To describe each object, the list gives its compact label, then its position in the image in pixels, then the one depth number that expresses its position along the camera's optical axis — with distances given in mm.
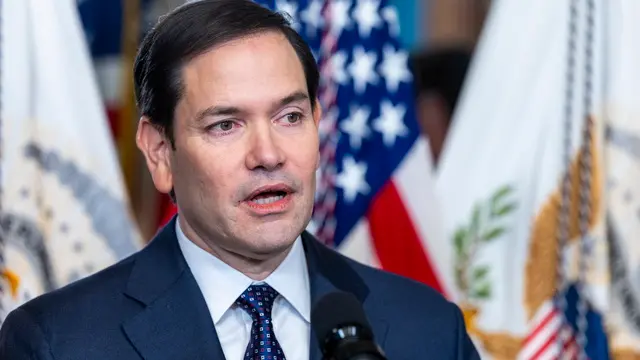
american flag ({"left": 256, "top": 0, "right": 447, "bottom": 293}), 7465
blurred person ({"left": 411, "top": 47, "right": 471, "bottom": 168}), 10203
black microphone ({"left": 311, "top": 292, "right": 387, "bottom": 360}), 2937
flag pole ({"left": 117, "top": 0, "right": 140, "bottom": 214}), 8844
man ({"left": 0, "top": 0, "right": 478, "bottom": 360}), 4109
